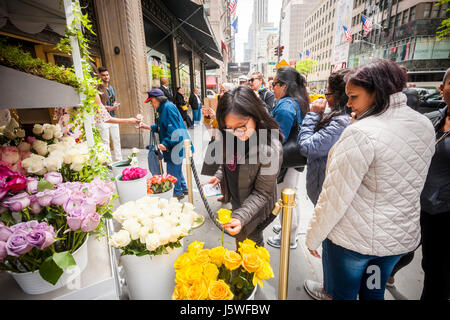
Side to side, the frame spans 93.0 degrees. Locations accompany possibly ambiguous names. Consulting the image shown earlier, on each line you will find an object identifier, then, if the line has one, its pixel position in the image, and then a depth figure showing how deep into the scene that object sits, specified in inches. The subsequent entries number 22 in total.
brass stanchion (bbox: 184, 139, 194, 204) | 81.2
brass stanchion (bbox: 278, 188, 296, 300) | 40.5
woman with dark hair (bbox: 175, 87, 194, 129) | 335.6
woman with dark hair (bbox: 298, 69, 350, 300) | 74.5
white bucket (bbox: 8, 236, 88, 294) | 32.0
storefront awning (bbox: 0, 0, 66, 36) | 48.1
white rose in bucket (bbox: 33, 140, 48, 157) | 45.3
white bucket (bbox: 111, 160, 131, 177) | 98.9
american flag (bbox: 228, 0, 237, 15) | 945.5
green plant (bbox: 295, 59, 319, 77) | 2349.7
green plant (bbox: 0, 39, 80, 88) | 31.6
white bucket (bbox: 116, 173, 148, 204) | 80.8
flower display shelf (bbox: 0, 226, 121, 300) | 33.6
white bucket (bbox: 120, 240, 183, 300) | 37.3
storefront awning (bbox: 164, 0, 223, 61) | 276.4
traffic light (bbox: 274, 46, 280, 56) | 500.1
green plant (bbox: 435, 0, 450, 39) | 438.0
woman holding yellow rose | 60.4
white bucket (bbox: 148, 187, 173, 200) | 95.5
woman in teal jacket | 135.5
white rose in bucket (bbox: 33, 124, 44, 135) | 49.5
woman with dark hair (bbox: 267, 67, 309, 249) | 94.7
